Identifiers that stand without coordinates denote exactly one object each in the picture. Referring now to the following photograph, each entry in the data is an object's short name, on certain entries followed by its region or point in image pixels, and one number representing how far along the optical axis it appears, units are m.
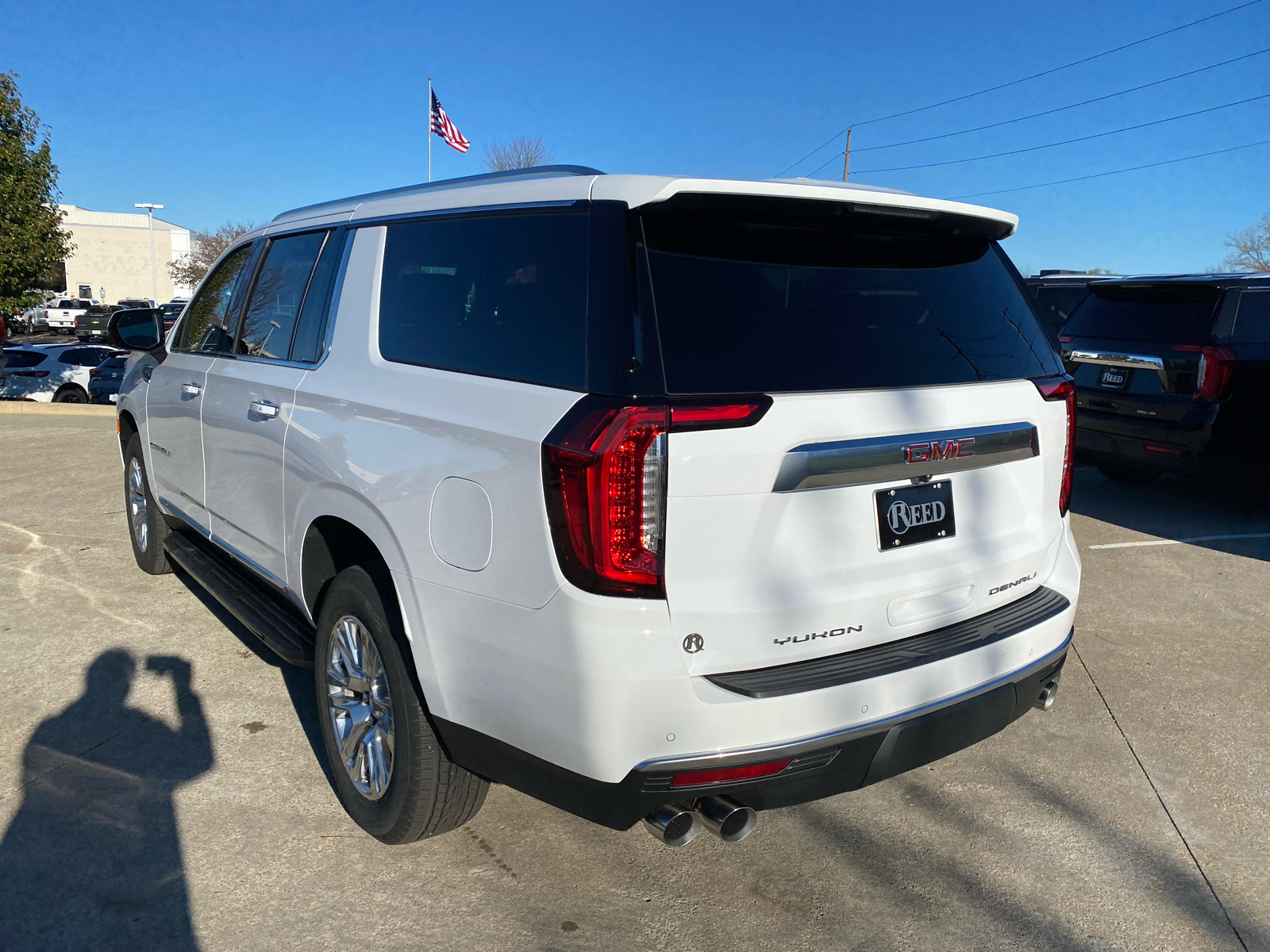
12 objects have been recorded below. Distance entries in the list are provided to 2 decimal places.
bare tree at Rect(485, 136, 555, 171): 35.36
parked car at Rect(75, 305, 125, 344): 37.10
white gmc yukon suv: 2.03
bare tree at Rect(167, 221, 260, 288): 66.94
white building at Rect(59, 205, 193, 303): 84.25
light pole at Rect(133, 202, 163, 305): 58.78
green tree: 13.48
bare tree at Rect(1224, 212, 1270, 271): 60.22
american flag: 22.14
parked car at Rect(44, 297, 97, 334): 54.59
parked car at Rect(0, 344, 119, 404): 19.14
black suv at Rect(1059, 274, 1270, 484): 6.82
